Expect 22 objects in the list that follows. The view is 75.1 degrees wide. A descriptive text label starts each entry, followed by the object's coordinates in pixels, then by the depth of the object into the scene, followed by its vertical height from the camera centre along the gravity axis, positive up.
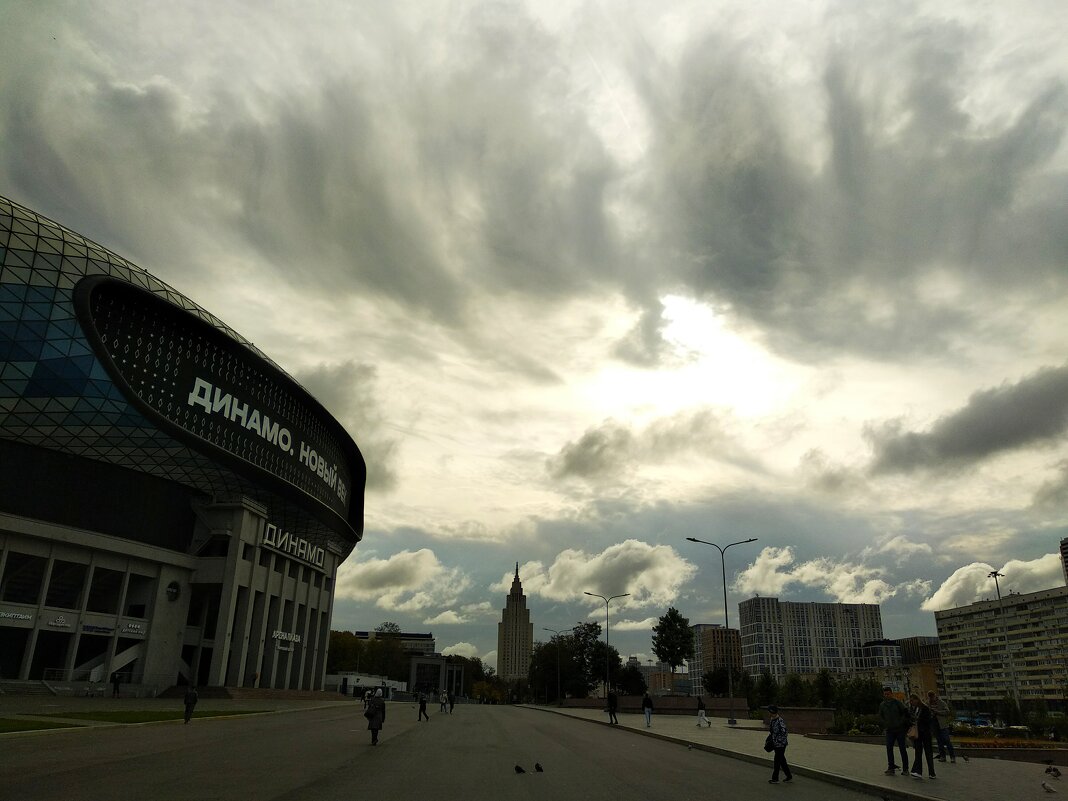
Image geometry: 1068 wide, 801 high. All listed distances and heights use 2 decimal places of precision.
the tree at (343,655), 136.12 -5.00
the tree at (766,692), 74.62 -5.24
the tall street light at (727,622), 37.83 +1.07
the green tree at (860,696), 69.25 -5.07
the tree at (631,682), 93.79 -5.78
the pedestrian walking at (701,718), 35.42 -3.84
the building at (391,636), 179.56 -1.60
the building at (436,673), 157.25 -9.35
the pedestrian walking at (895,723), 15.00 -1.64
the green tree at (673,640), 71.31 -0.13
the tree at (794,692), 78.56 -5.54
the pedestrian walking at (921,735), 14.22 -1.76
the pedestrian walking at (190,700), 27.34 -2.86
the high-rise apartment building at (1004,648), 122.88 +0.06
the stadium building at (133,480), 49.69 +11.63
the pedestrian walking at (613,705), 36.62 -3.48
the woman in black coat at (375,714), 19.88 -2.30
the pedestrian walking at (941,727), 15.81 -1.92
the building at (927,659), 191.12 -3.45
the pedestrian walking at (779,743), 14.02 -1.94
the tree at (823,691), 67.75 -4.53
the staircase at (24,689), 43.41 -4.24
